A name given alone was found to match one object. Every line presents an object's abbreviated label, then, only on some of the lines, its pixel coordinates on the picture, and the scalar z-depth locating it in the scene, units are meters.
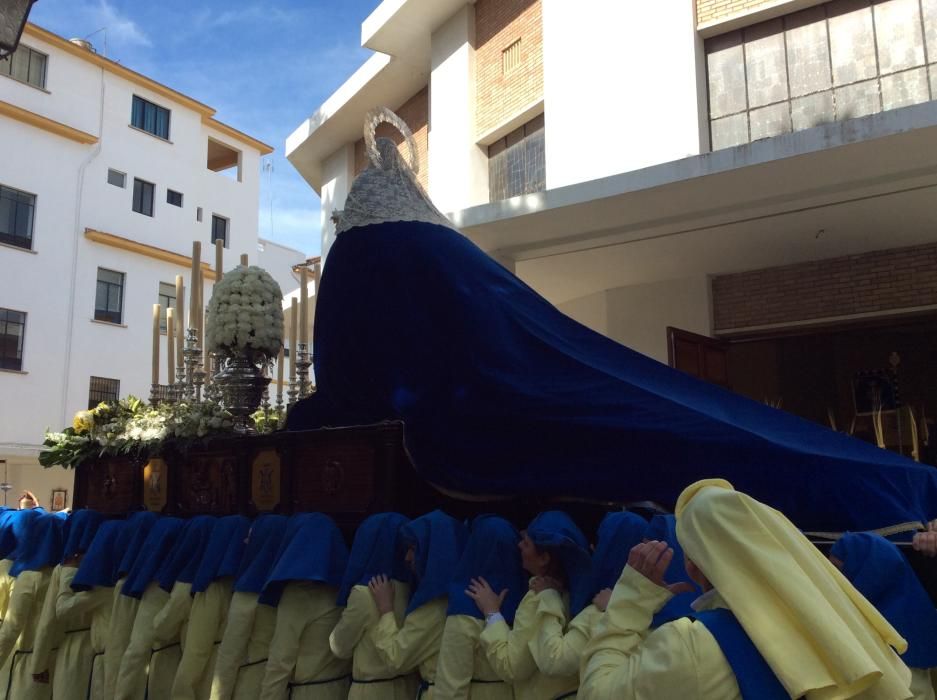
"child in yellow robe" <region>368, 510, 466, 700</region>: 3.35
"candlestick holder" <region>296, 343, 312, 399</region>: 5.27
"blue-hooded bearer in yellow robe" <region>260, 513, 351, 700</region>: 3.70
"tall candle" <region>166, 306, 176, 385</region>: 5.75
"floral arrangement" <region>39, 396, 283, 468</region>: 4.88
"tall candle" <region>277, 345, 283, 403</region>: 5.49
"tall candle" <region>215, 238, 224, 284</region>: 5.57
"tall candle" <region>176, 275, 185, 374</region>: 5.91
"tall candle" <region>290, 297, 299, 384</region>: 5.37
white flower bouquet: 5.05
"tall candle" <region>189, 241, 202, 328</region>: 5.58
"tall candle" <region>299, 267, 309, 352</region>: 5.36
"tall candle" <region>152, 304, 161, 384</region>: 5.73
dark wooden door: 8.20
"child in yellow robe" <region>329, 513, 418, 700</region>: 3.50
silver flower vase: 5.02
